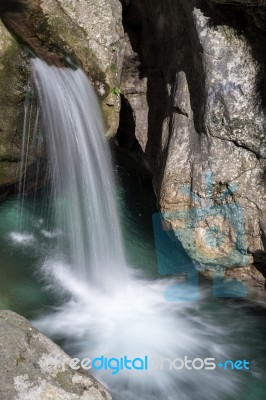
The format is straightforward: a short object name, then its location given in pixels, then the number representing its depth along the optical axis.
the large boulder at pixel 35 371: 2.72
